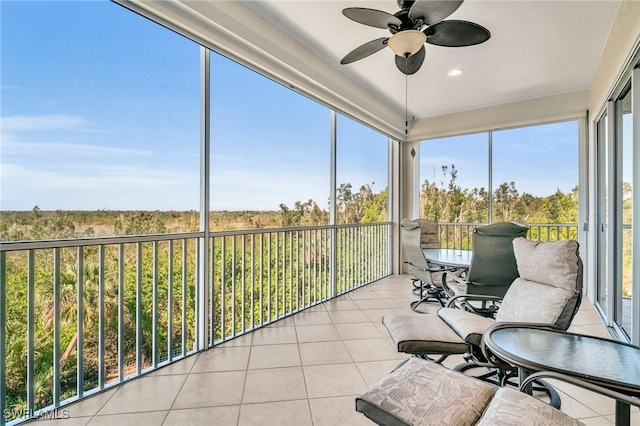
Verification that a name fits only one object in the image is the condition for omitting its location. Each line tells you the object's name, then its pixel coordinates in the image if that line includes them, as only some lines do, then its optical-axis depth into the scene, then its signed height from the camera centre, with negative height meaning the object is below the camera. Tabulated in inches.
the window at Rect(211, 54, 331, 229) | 115.0 +28.1
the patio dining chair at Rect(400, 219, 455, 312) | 137.2 -24.0
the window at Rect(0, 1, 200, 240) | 66.7 +23.3
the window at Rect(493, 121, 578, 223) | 179.5 +24.3
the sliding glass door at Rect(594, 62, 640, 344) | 84.4 +2.1
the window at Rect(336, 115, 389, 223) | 178.4 +25.6
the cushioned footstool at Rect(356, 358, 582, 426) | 41.8 -28.5
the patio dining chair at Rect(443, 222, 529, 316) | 103.3 -15.8
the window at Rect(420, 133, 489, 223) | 207.5 +24.3
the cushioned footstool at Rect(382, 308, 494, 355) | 70.0 -28.4
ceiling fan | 78.4 +51.7
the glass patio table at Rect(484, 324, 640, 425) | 43.9 -23.2
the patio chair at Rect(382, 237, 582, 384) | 69.3 -23.2
